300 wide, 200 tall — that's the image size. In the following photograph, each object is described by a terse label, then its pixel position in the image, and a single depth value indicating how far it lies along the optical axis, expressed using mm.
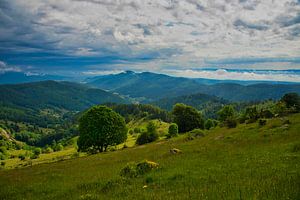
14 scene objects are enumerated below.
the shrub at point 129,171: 21419
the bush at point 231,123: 65662
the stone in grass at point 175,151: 36656
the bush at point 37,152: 190950
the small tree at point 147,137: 104438
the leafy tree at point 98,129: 79188
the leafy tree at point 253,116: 65425
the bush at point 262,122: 50972
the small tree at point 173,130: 97612
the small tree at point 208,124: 109700
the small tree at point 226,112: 117125
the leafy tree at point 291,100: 69700
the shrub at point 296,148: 23378
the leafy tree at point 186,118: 102375
